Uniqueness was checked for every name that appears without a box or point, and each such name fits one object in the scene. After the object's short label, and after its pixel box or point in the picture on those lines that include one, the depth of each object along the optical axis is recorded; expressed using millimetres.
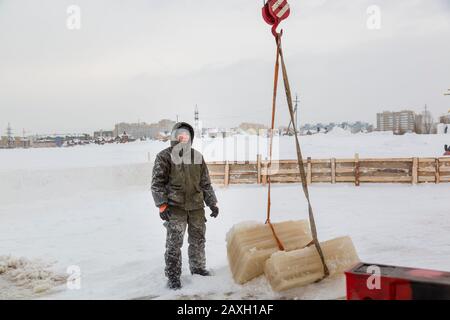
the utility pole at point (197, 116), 57962
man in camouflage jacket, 4352
